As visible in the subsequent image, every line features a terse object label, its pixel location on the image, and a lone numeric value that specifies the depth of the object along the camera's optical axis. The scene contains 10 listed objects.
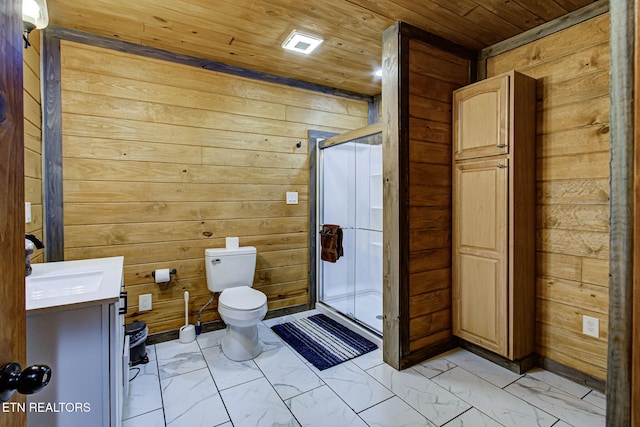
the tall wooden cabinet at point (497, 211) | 2.04
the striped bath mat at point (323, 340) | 2.35
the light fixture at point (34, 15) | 1.56
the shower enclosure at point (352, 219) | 3.12
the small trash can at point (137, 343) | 2.20
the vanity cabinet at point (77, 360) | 1.08
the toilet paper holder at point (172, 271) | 2.55
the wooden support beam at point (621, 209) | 0.58
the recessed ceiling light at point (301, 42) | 2.31
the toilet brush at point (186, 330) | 2.59
